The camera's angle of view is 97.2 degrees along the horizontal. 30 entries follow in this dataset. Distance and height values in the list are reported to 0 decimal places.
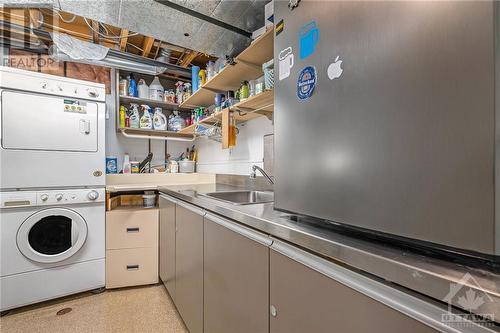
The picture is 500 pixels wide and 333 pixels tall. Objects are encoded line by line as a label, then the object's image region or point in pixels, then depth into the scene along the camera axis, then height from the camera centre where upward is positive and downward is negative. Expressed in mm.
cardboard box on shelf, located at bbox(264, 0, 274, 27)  1264 +890
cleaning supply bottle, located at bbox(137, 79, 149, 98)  2695 +944
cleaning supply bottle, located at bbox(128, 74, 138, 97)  2630 +933
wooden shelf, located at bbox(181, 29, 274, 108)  1329 +727
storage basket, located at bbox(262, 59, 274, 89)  1259 +538
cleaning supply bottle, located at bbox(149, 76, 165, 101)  2742 +946
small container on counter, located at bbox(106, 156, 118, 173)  2498 +10
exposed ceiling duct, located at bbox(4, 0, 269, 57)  1445 +1050
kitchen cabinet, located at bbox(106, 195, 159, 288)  1992 -734
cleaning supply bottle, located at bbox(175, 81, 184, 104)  2803 +949
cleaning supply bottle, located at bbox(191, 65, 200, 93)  2299 +936
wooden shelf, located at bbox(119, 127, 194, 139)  2637 +422
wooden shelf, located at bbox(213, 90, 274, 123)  1436 +448
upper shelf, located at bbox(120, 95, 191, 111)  2631 +791
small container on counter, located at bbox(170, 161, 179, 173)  2875 -13
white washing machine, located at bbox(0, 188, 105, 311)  1677 -644
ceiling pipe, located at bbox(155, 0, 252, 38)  1439 +1049
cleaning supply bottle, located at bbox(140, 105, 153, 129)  2652 +568
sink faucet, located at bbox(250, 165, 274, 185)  1575 -80
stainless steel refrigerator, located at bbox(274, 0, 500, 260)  342 +94
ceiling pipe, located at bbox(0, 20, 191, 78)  2090 +1146
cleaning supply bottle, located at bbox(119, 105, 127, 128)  2561 +584
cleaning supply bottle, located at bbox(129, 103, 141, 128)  2631 +586
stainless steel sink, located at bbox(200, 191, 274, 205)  1587 -224
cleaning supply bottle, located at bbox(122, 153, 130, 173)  2674 +11
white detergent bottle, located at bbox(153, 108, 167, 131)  2723 +567
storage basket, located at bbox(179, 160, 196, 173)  2932 +0
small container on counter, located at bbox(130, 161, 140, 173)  2703 -7
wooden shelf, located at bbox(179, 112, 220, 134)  2016 +453
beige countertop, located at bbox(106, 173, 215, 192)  2119 -158
